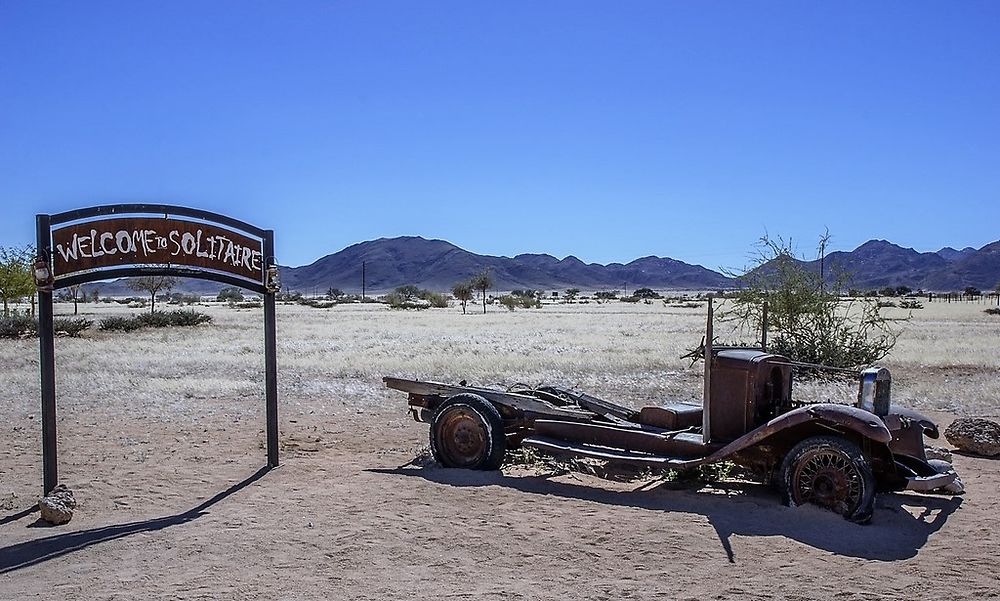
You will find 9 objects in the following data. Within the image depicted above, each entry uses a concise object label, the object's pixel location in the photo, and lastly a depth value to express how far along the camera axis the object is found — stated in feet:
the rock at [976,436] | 32.17
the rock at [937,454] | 28.74
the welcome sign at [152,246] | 26.89
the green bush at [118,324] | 107.65
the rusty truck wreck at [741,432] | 23.06
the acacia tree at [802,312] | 62.28
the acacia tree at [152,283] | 149.89
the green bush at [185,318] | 121.49
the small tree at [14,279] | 120.16
